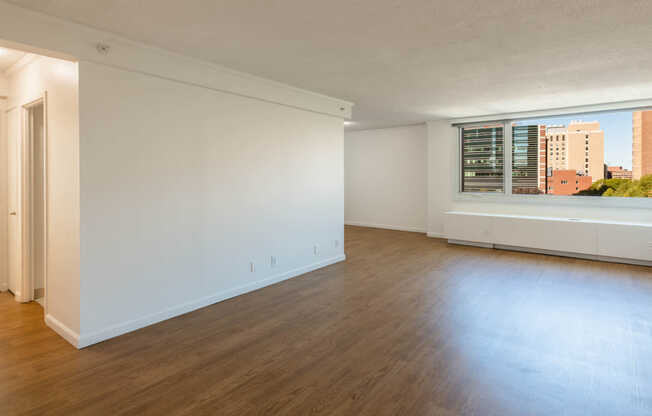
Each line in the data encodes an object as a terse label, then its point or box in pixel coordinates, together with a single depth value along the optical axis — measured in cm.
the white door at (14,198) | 408
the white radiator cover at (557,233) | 571
